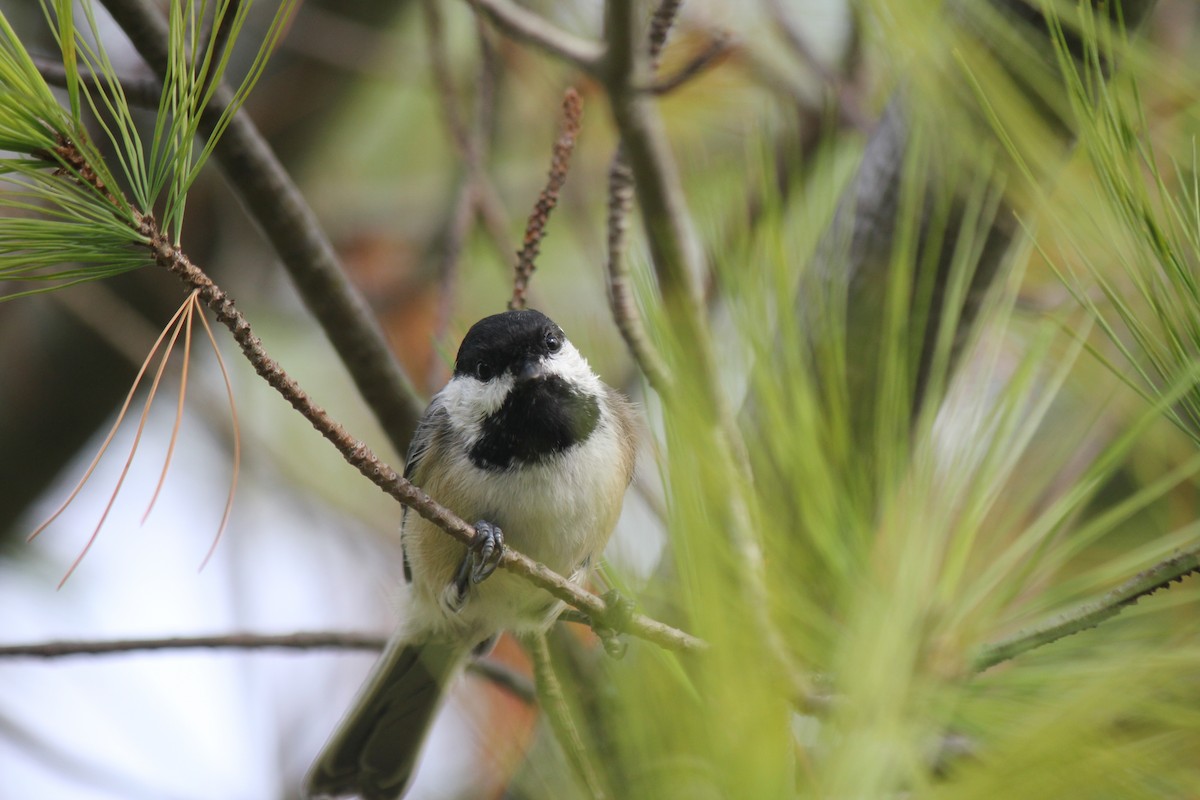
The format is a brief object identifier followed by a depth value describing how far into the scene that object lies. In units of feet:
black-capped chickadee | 12.53
